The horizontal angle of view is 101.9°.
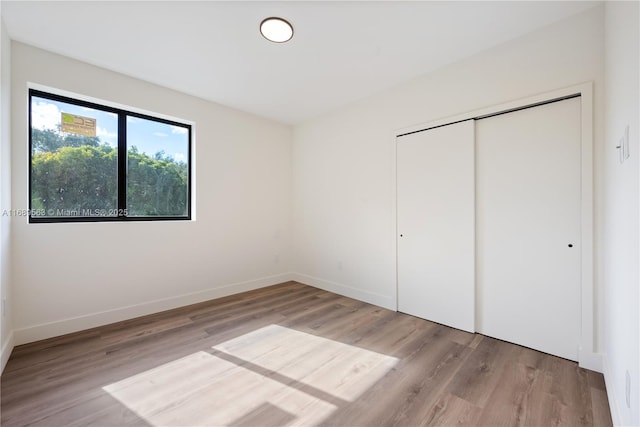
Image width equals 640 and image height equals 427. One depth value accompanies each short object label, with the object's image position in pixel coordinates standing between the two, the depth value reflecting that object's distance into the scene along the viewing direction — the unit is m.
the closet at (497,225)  2.12
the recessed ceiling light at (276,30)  2.10
